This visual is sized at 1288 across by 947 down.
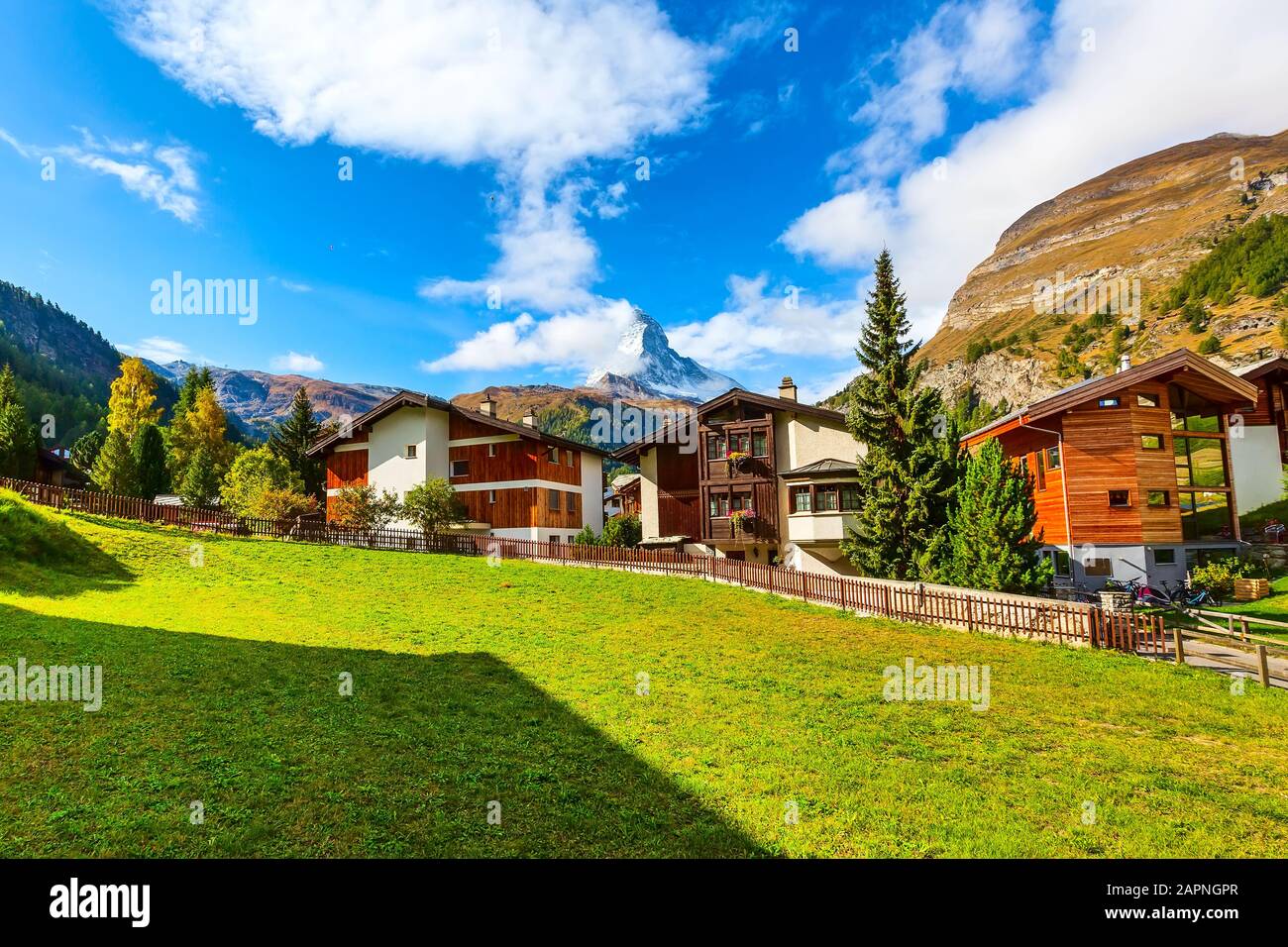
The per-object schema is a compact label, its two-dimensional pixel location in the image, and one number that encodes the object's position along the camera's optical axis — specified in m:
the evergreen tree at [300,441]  48.03
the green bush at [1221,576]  24.28
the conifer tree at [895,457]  25.67
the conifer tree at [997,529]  21.25
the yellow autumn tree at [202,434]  57.53
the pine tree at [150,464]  48.16
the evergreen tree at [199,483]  48.34
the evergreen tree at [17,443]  45.25
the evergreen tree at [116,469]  47.97
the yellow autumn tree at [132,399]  54.97
